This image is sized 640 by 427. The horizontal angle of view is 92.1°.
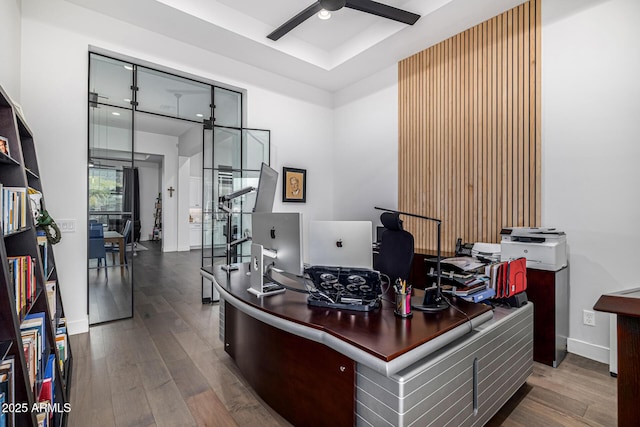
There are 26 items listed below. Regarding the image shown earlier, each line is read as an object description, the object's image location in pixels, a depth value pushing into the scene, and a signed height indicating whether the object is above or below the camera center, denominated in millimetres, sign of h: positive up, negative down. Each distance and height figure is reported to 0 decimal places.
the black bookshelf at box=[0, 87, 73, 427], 1281 -464
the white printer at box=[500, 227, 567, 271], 2754 -322
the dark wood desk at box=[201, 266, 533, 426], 1347 -793
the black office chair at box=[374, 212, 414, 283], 2520 -340
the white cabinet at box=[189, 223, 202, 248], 9641 -779
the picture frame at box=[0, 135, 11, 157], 1666 +354
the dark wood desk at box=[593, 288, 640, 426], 1299 -620
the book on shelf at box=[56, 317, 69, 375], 2365 -1047
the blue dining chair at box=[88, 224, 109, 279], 3503 -396
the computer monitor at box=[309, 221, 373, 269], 2018 -214
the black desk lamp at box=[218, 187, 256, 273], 2809 -170
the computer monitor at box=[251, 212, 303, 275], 2017 -187
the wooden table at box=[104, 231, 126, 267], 3676 -358
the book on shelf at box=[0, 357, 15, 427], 1173 -705
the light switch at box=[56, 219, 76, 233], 3252 -162
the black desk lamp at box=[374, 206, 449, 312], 1778 -550
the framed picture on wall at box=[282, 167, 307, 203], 5230 +452
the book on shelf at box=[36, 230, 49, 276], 2346 -297
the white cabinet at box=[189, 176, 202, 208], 9555 +592
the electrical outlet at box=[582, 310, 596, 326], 2850 -980
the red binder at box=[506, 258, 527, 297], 2232 -487
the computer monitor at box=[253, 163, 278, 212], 2568 +182
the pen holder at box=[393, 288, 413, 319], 1671 -508
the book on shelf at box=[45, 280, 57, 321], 2344 -668
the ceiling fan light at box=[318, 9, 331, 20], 3607 +2341
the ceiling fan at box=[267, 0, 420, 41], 3002 +2139
